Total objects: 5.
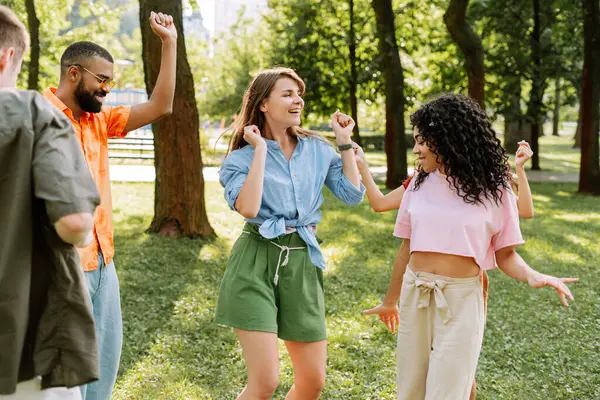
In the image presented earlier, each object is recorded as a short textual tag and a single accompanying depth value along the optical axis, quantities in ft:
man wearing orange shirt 11.34
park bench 95.86
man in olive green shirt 7.20
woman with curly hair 11.78
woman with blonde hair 12.06
